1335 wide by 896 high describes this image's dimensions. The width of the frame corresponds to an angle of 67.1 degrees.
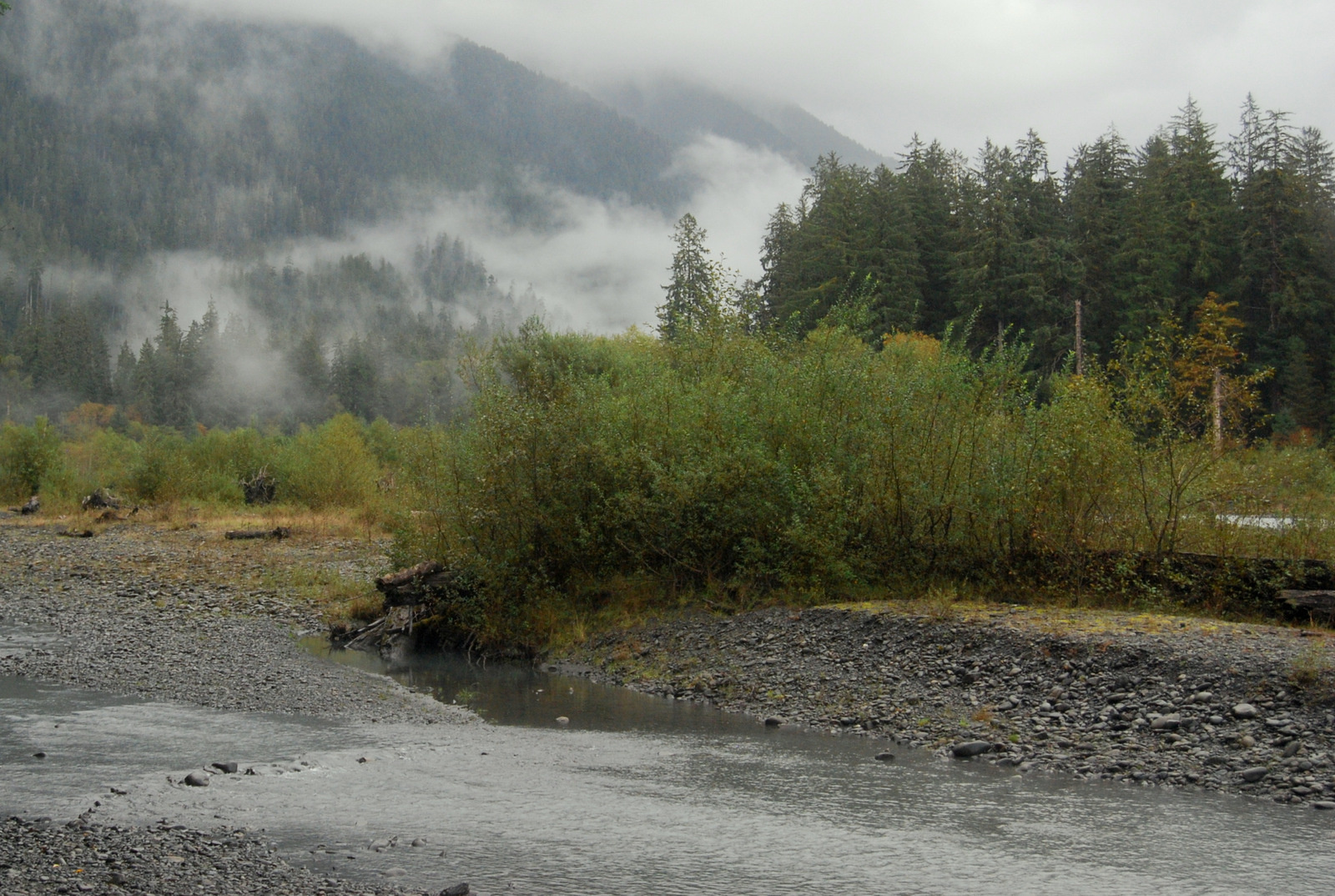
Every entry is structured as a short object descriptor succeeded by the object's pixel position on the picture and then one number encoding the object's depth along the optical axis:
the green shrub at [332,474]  47.34
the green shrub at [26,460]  51.06
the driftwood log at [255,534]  35.66
